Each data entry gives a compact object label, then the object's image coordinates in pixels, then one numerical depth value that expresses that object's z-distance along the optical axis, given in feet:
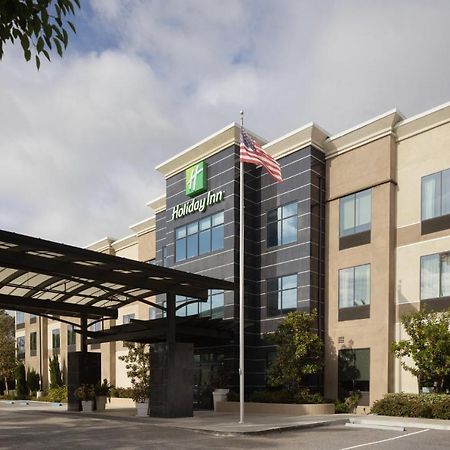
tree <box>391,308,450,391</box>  72.13
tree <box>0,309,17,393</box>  185.47
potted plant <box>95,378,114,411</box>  96.22
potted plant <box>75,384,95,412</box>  94.66
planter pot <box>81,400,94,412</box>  94.80
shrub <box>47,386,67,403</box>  139.85
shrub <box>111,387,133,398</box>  124.06
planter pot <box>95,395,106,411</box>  96.27
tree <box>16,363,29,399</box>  175.32
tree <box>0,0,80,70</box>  16.52
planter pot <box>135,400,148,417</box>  82.56
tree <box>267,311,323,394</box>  88.22
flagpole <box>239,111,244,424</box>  66.77
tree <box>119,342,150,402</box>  99.09
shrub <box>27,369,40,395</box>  175.94
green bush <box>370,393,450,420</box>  69.46
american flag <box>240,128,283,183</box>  72.28
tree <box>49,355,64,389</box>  161.17
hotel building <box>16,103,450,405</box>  85.15
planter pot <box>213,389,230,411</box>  95.96
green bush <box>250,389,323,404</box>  86.28
